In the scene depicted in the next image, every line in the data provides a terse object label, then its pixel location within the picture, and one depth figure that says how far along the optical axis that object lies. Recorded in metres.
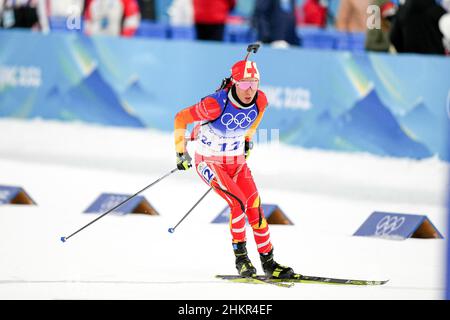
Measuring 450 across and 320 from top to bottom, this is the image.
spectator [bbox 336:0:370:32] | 16.39
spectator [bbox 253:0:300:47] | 16.61
